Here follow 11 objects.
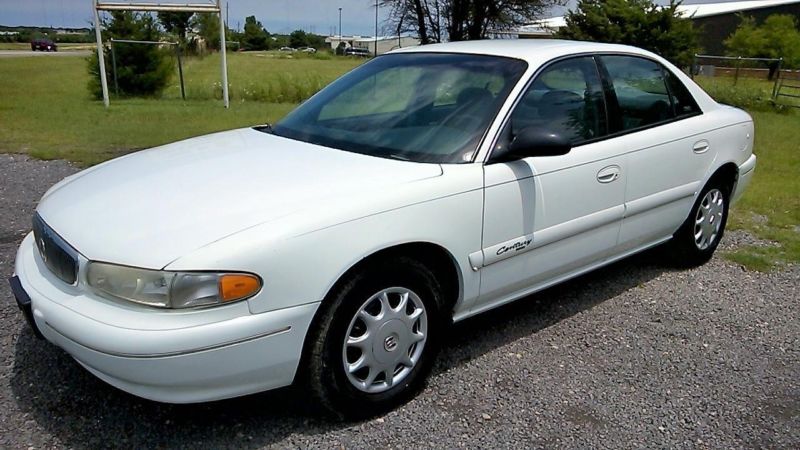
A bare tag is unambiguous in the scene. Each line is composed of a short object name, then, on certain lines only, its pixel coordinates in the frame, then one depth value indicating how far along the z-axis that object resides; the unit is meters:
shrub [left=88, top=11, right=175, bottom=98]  16.83
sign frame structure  12.75
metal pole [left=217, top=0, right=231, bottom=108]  13.97
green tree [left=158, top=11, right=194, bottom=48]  22.44
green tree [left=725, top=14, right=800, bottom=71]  33.94
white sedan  2.24
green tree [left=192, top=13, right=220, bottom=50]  30.23
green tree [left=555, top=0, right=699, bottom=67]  23.66
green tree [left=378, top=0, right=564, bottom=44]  20.78
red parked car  60.28
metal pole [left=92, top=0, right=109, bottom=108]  13.88
